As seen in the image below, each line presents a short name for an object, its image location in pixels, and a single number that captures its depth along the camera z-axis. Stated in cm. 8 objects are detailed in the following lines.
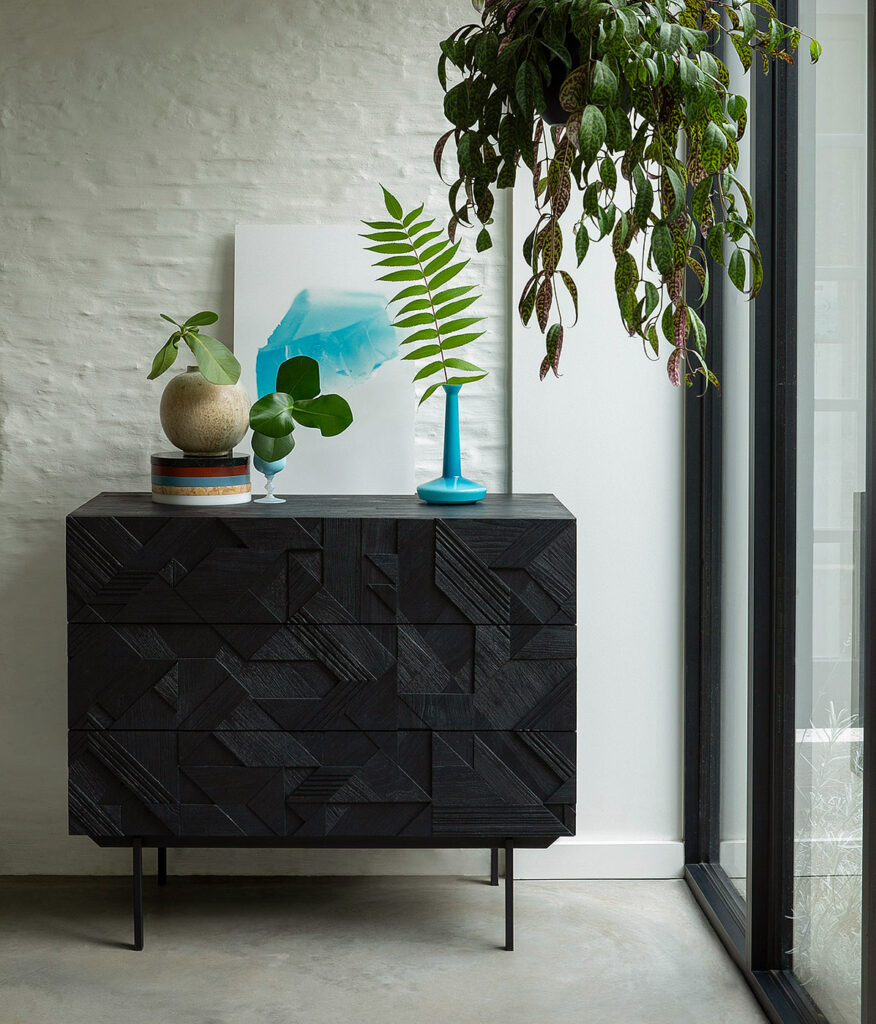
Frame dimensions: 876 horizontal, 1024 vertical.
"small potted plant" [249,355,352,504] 277
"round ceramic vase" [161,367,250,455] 277
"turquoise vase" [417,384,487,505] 280
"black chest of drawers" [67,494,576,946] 259
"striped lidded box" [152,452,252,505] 274
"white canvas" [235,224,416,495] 305
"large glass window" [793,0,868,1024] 202
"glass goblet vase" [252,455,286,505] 283
